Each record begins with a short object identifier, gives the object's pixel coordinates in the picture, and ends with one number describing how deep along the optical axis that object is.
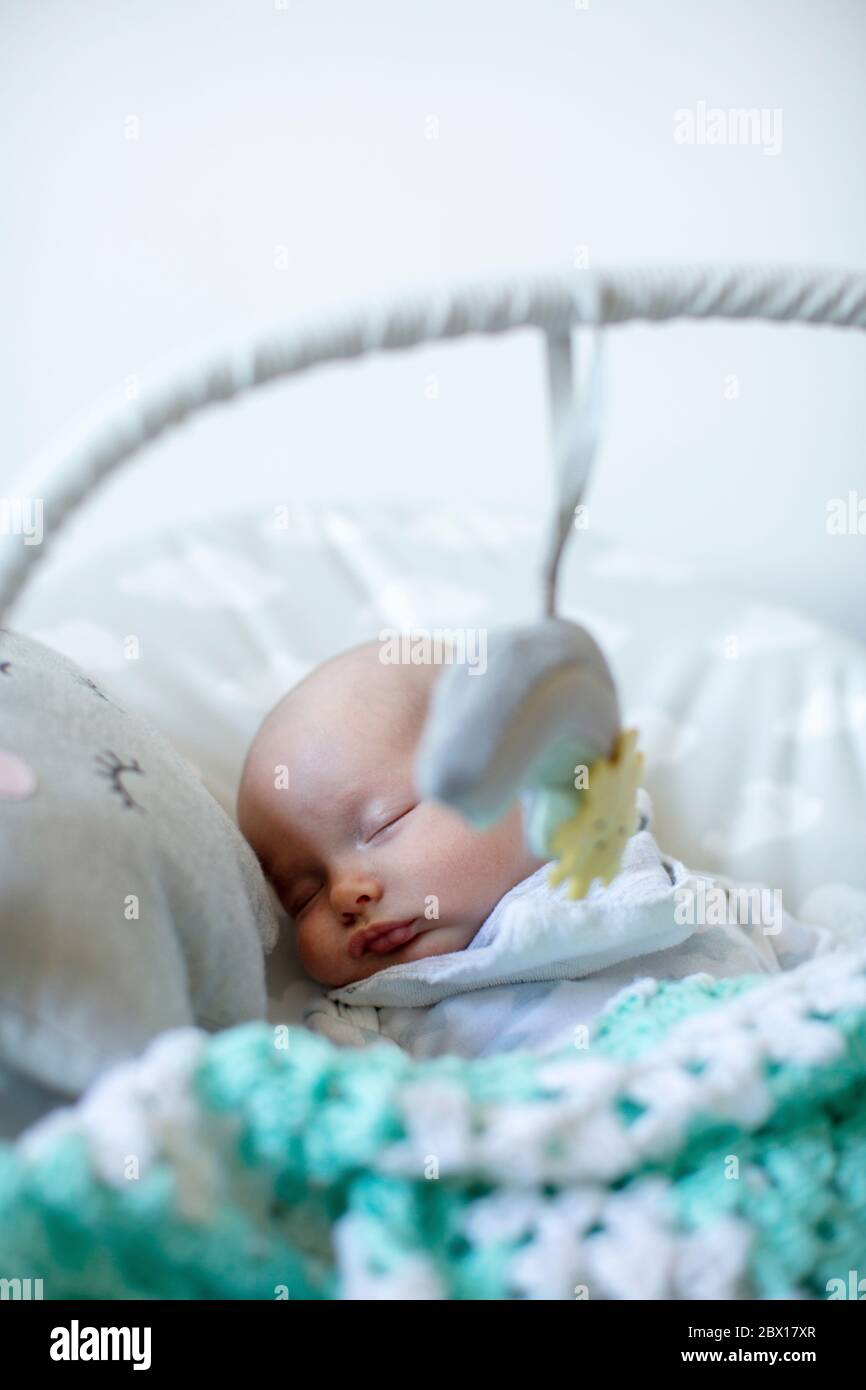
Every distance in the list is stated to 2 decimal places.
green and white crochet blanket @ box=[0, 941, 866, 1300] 0.53
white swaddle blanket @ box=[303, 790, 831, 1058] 0.85
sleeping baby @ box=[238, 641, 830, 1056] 0.86
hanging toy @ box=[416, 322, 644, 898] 0.52
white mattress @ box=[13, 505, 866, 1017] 1.10
